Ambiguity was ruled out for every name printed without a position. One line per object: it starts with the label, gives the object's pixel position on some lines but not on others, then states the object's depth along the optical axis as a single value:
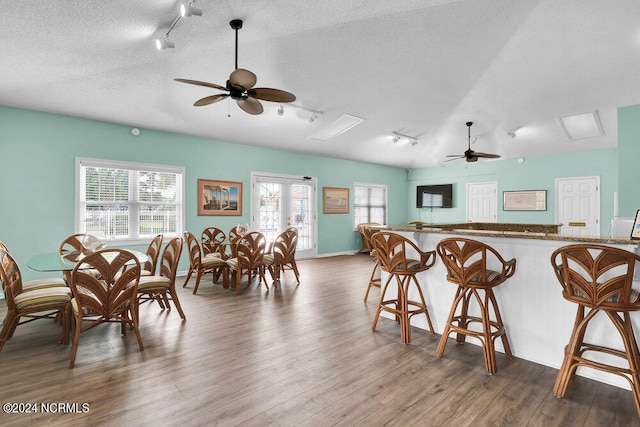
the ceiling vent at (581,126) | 5.99
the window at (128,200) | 5.20
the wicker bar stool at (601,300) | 1.86
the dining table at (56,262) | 2.71
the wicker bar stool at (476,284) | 2.41
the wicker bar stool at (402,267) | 2.96
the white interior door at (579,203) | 7.27
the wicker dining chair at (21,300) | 2.62
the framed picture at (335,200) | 8.40
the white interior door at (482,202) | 8.85
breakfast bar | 2.25
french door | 7.20
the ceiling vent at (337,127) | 6.34
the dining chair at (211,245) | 5.64
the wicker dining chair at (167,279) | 3.20
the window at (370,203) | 9.24
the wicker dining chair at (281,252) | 5.07
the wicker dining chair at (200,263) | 4.72
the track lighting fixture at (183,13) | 2.58
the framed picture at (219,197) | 6.34
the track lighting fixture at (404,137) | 7.33
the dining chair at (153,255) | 3.62
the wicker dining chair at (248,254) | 4.70
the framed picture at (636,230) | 2.28
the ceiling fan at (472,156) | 6.05
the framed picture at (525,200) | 8.00
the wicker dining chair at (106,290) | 2.48
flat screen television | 9.68
